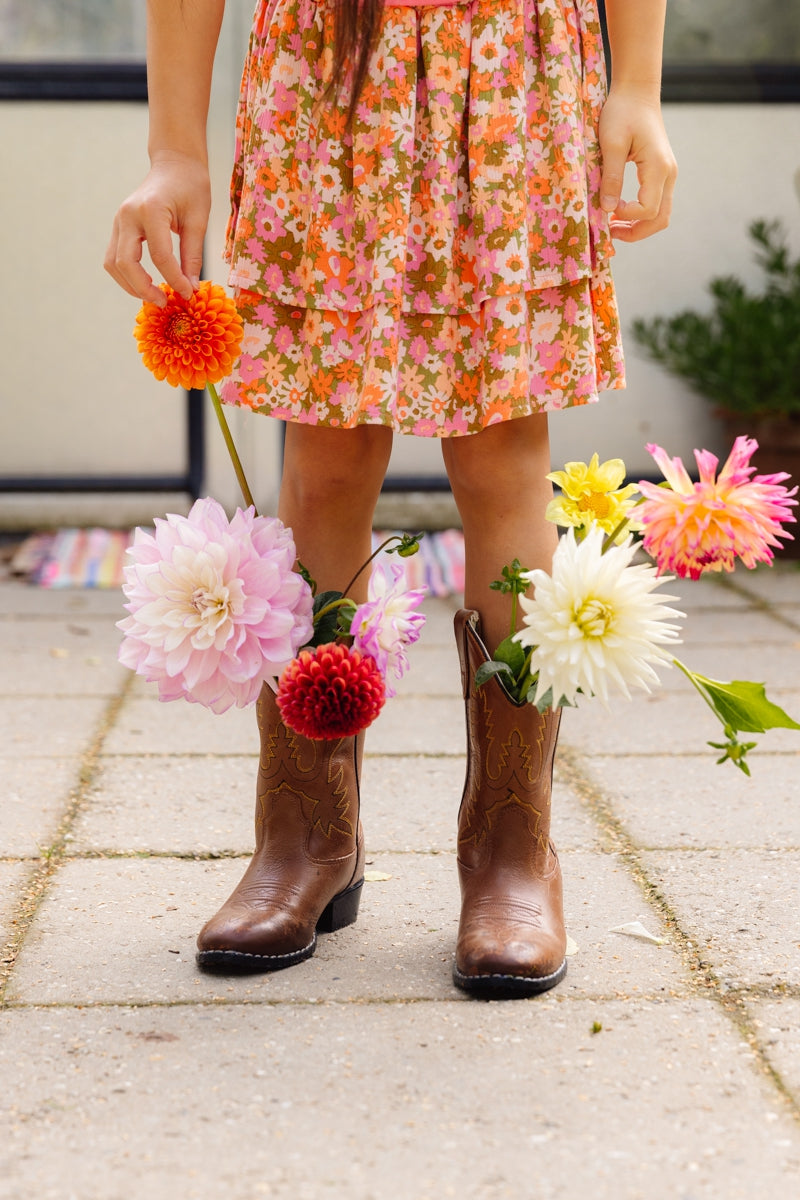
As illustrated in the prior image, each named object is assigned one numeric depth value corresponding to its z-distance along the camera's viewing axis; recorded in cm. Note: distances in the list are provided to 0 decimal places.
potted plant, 348
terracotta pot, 354
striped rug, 335
